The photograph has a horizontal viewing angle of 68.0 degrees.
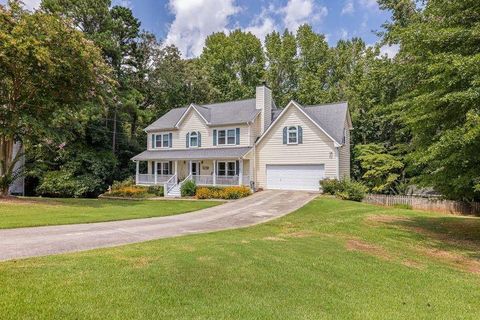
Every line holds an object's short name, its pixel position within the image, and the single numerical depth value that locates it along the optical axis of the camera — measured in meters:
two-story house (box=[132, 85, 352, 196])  27.59
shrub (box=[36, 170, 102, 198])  30.44
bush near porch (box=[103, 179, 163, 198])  29.38
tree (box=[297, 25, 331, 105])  41.82
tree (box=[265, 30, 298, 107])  45.97
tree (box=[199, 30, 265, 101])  45.78
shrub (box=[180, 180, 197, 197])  28.23
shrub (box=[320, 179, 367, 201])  24.31
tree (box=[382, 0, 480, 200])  10.12
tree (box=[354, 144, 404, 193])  28.42
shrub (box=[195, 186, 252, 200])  25.59
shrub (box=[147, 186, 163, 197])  29.78
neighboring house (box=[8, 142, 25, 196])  32.84
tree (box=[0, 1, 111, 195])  19.34
